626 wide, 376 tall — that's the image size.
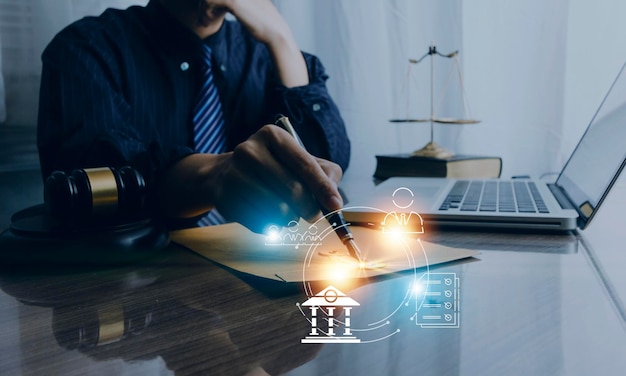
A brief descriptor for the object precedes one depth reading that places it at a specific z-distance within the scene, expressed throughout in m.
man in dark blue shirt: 0.45
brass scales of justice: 0.93
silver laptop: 0.51
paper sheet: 0.37
